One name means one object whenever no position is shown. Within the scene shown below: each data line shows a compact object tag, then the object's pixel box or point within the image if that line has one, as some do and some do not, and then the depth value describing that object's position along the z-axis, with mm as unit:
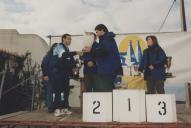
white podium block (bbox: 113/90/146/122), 5262
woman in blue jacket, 7277
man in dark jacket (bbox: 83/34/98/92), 7131
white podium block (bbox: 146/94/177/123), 5328
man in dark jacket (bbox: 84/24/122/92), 6086
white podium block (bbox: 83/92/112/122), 5336
